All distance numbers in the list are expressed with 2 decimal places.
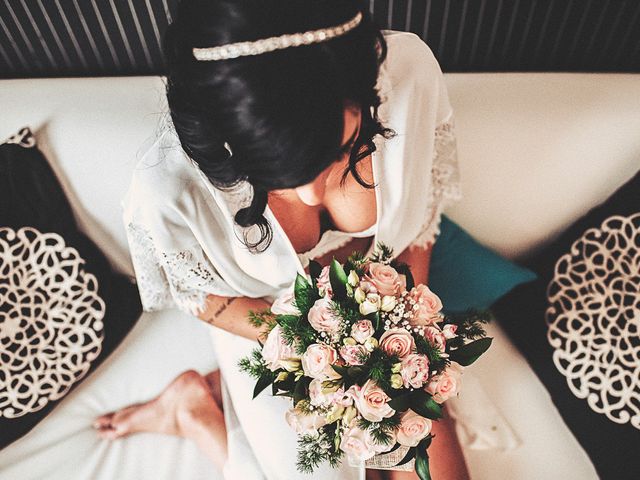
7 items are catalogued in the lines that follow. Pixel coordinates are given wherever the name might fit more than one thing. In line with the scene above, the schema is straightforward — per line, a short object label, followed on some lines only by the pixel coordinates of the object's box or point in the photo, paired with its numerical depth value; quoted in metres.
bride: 0.65
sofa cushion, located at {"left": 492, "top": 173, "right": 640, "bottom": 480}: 1.22
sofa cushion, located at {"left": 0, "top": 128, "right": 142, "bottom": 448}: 1.26
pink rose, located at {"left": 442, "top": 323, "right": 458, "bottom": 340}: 0.82
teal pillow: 1.34
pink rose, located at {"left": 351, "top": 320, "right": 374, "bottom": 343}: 0.76
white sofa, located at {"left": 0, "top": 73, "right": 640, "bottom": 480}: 1.25
